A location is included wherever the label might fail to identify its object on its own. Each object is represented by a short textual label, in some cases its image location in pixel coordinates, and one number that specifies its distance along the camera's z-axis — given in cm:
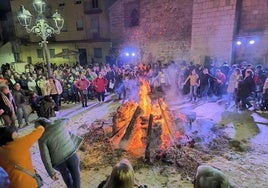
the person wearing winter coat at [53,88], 977
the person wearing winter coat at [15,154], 307
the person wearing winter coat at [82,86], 1092
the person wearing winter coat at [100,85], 1138
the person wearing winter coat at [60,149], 359
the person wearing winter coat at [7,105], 708
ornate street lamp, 834
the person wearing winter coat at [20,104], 816
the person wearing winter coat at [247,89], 916
